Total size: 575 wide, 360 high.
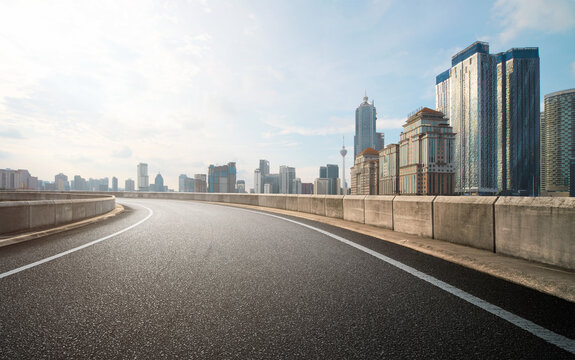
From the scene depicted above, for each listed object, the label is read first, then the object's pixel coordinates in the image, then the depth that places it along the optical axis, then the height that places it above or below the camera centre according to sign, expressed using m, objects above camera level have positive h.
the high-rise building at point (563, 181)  192.38 +3.64
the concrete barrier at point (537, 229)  4.04 -0.68
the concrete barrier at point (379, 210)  8.44 -0.81
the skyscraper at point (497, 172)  191.38 +9.85
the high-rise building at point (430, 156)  161.12 +17.77
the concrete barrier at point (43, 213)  7.54 -0.96
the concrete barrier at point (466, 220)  5.27 -0.72
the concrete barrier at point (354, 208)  10.13 -0.87
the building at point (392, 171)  185.00 +9.87
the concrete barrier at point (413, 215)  6.83 -0.78
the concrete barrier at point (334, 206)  11.91 -0.93
